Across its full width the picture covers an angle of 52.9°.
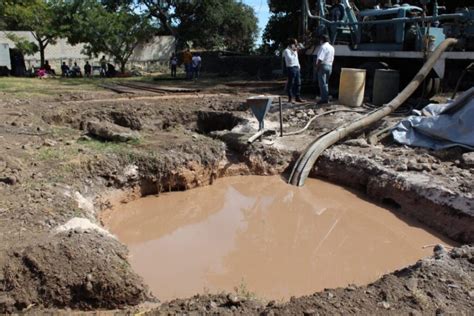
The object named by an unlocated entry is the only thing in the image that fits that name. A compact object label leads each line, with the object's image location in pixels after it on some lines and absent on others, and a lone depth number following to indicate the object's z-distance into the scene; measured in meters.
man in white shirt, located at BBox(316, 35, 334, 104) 11.73
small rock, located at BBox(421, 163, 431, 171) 7.80
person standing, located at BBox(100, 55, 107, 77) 24.75
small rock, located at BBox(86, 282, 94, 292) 4.29
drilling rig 11.73
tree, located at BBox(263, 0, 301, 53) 22.36
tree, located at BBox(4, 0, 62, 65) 22.86
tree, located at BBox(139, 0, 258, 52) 33.94
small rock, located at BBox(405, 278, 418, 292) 4.12
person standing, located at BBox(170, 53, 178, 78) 23.06
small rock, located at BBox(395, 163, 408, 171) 7.89
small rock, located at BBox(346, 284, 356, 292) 4.12
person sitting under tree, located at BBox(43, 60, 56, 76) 23.08
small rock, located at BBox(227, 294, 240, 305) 3.92
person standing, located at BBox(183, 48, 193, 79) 20.89
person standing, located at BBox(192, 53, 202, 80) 20.55
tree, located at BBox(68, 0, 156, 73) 23.61
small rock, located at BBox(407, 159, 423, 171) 7.82
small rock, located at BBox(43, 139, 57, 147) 8.09
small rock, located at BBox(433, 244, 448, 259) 4.74
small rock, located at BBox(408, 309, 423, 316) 3.80
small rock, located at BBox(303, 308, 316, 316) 3.74
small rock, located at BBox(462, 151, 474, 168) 7.79
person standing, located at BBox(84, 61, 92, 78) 24.06
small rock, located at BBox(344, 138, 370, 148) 9.16
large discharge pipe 8.73
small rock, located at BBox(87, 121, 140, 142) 8.84
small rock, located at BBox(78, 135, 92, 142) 8.73
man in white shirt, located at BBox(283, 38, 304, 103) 12.19
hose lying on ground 9.96
